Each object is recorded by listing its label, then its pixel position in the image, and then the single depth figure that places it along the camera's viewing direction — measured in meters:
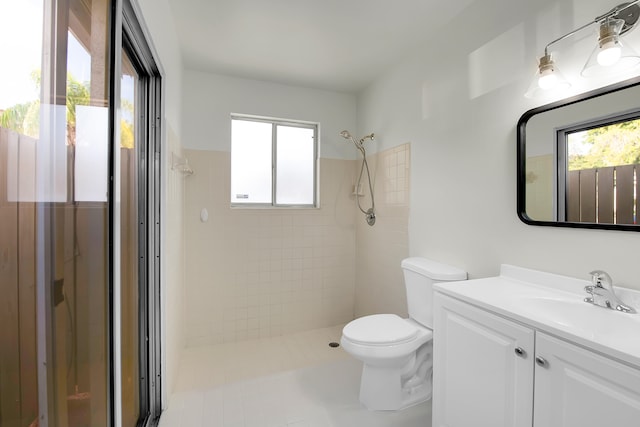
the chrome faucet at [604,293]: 1.12
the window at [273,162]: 2.85
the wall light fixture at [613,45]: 1.09
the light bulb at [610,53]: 1.09
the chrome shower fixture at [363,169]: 2.81
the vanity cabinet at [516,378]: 0.85
